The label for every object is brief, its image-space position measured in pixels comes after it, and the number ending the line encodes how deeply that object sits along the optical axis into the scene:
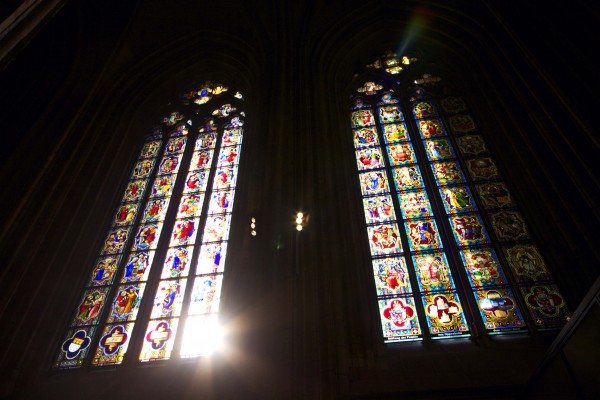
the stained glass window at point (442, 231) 5.20
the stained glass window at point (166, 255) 5.86
